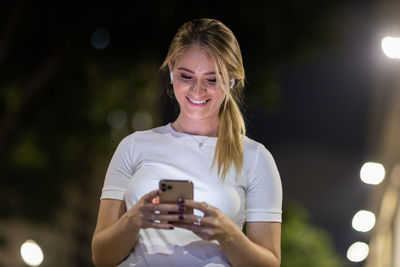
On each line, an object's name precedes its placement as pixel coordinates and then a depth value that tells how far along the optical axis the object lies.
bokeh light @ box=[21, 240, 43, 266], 12.20
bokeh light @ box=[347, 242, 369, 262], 16.95
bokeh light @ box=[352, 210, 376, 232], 16.30
